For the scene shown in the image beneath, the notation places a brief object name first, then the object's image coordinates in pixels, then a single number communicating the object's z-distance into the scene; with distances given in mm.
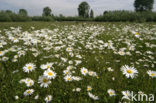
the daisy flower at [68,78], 434
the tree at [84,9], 40137
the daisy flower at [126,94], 369
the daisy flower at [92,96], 369
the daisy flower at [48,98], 364
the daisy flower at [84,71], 486
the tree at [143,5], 31345
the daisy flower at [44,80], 382
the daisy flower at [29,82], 413
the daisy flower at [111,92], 393
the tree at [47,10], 45321
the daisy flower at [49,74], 372
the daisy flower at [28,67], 478
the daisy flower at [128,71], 413
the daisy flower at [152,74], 461
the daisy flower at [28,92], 381
